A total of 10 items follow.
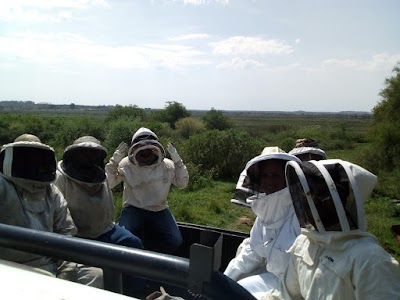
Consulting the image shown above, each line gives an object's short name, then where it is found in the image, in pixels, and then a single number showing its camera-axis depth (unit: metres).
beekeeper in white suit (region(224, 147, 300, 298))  2.84
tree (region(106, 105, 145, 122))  35.27
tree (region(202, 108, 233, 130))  36.38
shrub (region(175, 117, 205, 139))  32.56
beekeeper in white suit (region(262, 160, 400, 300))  1.63
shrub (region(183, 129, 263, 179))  15.71
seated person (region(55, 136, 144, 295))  3.39
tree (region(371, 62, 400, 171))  18.50
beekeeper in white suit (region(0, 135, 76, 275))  2.57
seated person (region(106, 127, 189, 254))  4.38
